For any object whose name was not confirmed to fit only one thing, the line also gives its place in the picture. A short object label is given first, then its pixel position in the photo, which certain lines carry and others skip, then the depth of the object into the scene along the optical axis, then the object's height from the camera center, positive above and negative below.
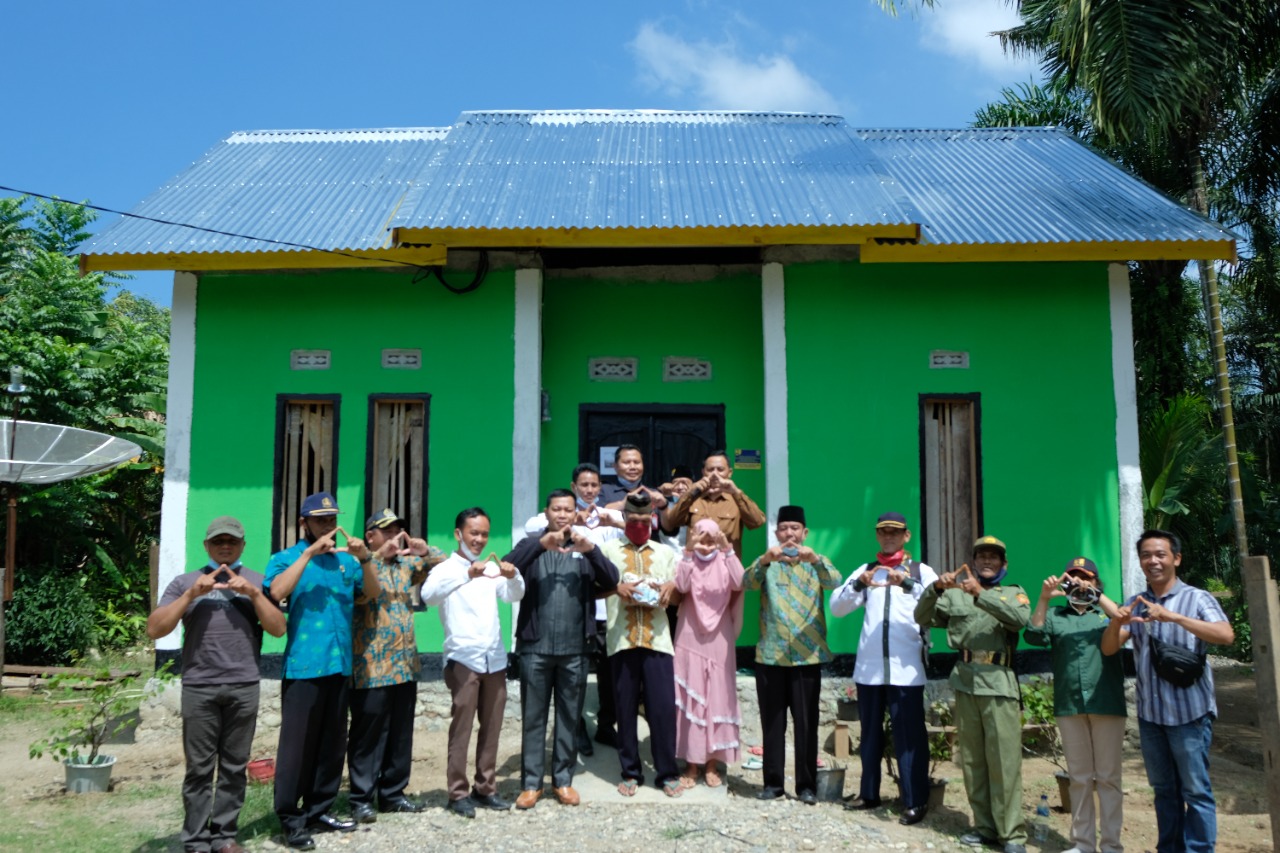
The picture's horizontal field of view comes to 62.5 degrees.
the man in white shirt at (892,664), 5.95 -0.88
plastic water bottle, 5.88 -1.79
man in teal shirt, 5.33 -0.78
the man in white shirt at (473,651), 5.79 -0.77
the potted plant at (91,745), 6.53 -1.48
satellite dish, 9.83 +0.57
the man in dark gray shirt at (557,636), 5.94 -0.72
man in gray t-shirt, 5.05 -0.80
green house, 8.16 +1.28
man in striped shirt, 5.10 -0.91
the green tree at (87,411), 13.16 +1.26
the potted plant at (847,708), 7.89 -1.48
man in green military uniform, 5.59 -0.93
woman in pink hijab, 6.25 -0.88
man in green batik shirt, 6.16 -0.80
